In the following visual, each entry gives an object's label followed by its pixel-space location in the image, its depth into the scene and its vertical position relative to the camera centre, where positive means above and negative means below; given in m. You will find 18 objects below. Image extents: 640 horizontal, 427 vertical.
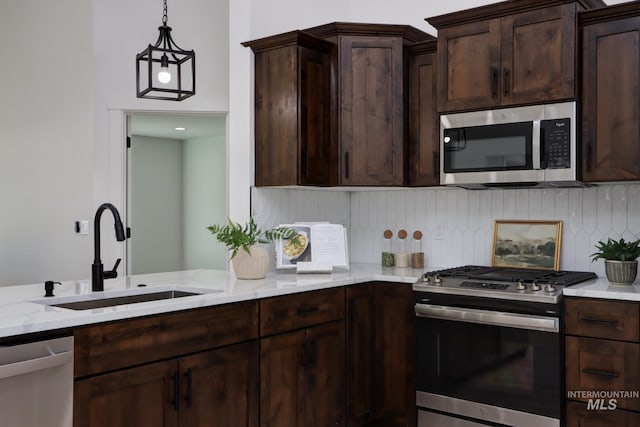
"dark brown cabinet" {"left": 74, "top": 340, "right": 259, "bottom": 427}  2.01 -0.69
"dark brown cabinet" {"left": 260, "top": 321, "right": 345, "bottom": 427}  2.70 -0.82
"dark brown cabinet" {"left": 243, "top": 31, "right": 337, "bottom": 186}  3.44 +0.55
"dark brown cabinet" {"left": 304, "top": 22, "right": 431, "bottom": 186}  3.54 +0.60
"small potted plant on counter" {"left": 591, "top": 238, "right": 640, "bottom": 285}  2.91 -0.26
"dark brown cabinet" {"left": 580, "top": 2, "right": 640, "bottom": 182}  2.85 +0.54
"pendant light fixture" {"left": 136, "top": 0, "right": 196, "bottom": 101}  2.84 +0.70
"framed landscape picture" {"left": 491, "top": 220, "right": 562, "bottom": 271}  3.40 -0.22
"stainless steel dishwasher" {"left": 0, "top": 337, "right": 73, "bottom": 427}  1.77 -0.54
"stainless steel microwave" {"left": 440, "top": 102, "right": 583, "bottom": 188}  2.96 +0.30
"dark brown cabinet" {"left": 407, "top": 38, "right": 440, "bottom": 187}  3.50 +0.52
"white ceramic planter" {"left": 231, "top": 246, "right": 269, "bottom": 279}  3.05 -0.29
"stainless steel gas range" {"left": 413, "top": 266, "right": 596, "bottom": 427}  2.77 -0.69
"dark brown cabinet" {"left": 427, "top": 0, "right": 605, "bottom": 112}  2.96 +0.78
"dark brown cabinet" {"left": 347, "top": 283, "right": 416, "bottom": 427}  3.23 -0.81
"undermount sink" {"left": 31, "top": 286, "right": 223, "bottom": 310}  2.40 -0.39
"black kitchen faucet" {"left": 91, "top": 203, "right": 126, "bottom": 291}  2.44 -0.23
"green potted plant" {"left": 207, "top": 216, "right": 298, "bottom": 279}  3.06 -0.24
